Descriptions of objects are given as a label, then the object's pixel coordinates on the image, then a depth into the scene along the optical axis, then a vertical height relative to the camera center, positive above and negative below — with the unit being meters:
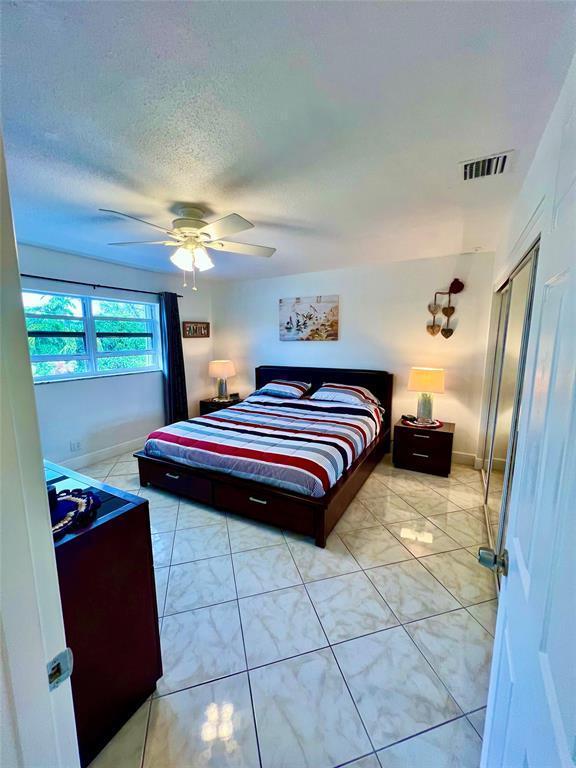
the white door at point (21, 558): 0.49 -0.36
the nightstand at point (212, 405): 4.64 -0.96
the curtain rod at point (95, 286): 3.14 +0.61
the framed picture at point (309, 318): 4.24 +0.29
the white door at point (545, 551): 0.49 -0.41
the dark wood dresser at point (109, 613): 1.04 -1.00
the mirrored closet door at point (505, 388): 1.75 -0.34
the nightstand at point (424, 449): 3.29 -1.17
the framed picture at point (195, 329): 4.77 +0.15
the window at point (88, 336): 3.24 +0.04
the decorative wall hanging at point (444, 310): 3.45 +0.32
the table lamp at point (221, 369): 4.73 -0.45
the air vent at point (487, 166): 1.56 +0.89
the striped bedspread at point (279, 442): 2.35 -0.89
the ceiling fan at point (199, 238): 2.00 +0.69
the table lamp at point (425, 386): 3.35 -0.50
